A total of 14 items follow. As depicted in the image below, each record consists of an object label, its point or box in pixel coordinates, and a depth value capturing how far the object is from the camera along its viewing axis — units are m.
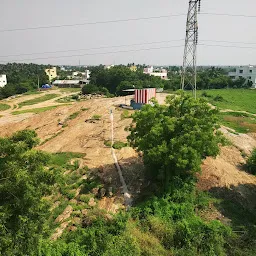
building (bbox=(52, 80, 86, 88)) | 118.19
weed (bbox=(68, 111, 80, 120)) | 42.09
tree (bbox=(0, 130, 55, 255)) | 10.95
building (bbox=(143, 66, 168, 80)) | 154.95
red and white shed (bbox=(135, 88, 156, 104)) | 37.84
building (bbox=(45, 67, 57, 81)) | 155.38
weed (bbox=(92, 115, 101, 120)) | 38.22
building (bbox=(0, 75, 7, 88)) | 124.57
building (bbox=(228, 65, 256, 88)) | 110.59
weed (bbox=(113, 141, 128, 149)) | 28.11
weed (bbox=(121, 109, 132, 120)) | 36.73
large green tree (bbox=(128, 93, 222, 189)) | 18.48
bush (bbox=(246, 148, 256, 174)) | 24.08
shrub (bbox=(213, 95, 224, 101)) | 58.88
